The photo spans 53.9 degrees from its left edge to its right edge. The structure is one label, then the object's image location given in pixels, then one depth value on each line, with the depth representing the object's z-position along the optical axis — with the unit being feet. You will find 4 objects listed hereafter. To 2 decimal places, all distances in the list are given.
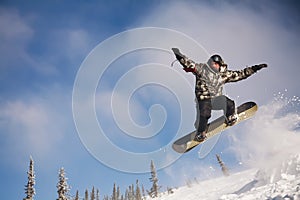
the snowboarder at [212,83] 34.22
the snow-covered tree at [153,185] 218.18
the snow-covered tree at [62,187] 132.46
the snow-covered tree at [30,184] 130.39
